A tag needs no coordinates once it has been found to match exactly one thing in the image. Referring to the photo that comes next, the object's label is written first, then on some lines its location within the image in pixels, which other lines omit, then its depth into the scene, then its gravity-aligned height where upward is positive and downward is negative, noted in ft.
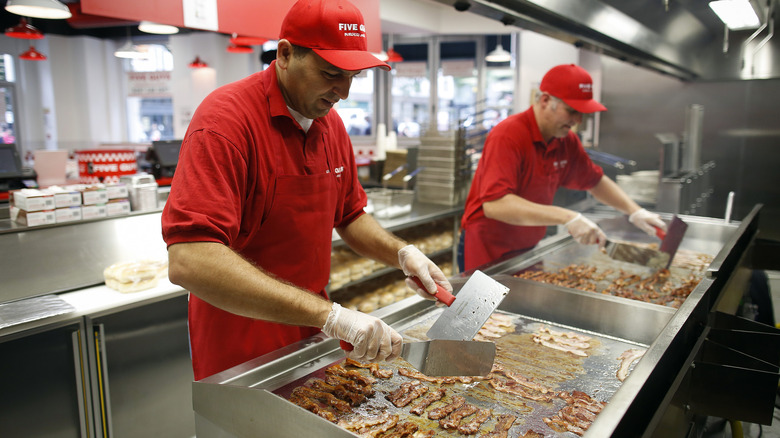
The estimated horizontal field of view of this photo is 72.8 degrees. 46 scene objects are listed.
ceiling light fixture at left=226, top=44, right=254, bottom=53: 25.97 +4.91
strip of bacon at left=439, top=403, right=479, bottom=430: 4.30 -2.24
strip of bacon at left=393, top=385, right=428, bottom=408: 4.60 -2.19
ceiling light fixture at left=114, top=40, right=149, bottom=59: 26.91 +4.97
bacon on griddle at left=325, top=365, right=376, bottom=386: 4.91 -2.10
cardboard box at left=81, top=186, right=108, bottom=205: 9.40 -0.81
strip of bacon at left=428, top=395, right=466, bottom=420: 4.44 -2.24
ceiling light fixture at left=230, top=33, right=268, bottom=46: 16.65 +3.41
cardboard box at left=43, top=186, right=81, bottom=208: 9.06 -0.79
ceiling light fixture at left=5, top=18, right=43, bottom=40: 20.54 +4.67
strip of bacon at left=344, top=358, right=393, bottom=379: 5.13 -2.17
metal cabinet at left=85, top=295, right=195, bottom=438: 8.54 -3.89
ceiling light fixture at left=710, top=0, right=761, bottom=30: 8.44 +2.24
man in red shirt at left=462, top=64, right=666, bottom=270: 8.78 -0.52
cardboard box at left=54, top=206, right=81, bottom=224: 9.06 -1.09
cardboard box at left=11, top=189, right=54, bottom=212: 8.73 -0.81
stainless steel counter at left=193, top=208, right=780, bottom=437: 3.76 -2.00
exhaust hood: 6.86 +2.19
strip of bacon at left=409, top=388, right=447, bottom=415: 4.51 -2.22
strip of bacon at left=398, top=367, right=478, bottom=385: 5.09 -2.22
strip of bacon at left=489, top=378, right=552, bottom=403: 4.84 -2.26
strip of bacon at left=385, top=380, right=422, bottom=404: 4.68 -2.19
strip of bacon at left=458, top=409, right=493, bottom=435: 4.23 -2.25
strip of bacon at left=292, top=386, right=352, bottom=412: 4.38 -2.09
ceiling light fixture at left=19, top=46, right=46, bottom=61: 27.26 +4.90
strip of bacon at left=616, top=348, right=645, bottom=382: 5.32 -2.27
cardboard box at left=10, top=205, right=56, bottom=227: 8.73 -1.11
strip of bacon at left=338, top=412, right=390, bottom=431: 4.17 -2.19
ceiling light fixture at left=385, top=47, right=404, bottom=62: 27.94 +4.79
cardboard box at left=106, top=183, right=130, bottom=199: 9.81 -0.76
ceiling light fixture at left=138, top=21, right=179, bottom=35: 19.90 +4.85
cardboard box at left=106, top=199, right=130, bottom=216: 9.76 -1.06
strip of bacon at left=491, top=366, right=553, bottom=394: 5.01 -2.27
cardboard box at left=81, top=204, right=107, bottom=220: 9.41 -1.09
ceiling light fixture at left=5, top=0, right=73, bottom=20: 13.21 +3.65
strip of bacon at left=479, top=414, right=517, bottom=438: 4.19 -2.26
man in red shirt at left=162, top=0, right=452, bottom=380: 4.19 -0.53
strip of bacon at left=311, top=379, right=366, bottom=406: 4.53 -2.10
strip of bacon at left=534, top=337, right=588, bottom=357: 5.87 -2.27
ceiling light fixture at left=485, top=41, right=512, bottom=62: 28.45 +4.85
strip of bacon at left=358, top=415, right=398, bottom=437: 4.12 -2.21
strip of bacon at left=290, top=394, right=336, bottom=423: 4.17 -2.06
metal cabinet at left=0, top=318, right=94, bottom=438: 7.76 -3.50
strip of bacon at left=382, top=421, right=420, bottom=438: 4.13 -2.22
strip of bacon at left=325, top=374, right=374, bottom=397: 4.72 -2.10
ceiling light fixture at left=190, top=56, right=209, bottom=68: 32.19 +5.21
